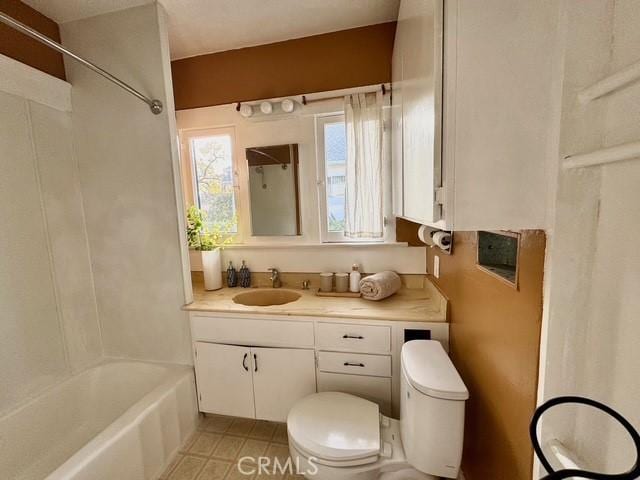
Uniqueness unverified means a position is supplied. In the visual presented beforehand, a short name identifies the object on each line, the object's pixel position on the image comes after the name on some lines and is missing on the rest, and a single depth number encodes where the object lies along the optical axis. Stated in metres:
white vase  1.97
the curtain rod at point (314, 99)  1.80
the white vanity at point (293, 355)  1.45
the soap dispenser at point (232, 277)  2.08
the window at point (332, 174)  1.86
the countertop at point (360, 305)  1.45
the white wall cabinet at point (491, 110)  0.61
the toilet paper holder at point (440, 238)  1.30
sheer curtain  1.70
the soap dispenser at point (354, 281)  1.83
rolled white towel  1.63
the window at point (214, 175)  2.04
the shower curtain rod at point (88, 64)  1.00
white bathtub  1.18
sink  1.95
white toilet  0.98
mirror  1.95
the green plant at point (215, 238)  1.99
